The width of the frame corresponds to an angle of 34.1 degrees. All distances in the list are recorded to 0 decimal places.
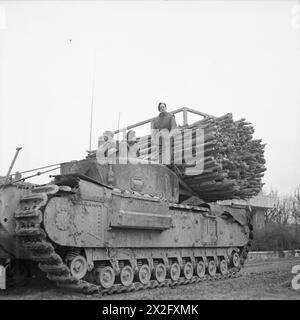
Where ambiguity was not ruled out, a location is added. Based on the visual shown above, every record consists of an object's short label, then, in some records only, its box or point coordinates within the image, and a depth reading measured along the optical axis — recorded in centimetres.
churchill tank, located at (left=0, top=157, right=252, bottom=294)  932
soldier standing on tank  1416
